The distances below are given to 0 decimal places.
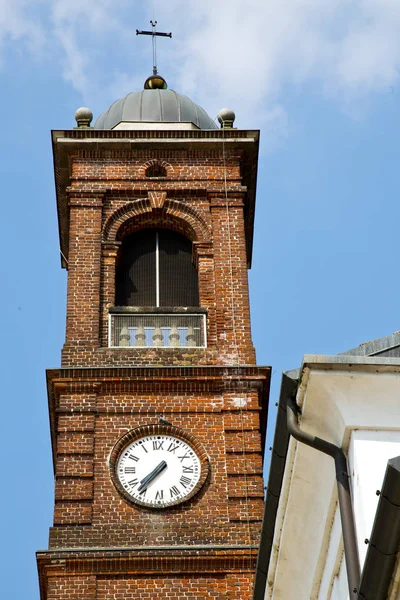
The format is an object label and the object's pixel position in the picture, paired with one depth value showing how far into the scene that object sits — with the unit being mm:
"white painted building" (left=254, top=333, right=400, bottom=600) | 14036
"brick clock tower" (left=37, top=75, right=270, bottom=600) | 32094
